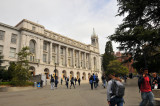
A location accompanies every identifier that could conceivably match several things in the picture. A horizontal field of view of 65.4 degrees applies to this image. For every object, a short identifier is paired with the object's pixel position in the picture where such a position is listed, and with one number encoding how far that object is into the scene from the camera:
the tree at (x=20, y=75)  20.34
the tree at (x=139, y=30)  14.51
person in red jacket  4.64
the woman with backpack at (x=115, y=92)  3.69
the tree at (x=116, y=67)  52.59
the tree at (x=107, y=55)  60.44
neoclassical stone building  33.16
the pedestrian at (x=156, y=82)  7.45
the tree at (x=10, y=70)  25.16
